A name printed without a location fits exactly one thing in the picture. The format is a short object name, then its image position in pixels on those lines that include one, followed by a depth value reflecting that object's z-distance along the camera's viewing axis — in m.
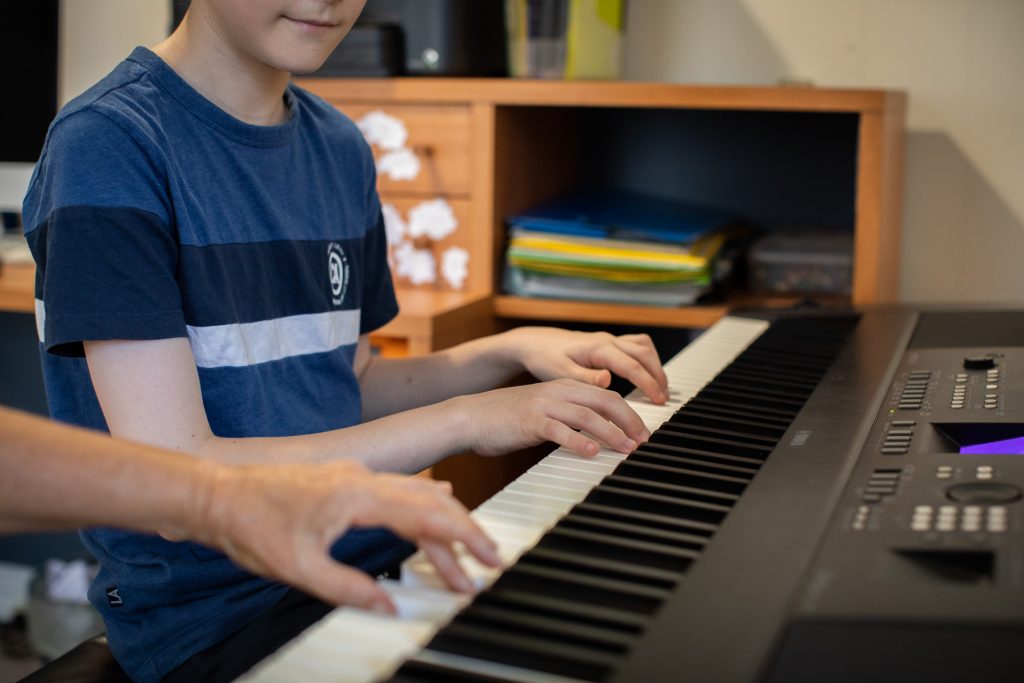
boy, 0.96
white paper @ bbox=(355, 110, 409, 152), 1.89
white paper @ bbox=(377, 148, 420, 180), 1.90
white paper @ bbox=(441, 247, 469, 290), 1.89
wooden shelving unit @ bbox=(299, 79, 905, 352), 1.74
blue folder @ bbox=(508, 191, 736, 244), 1.84
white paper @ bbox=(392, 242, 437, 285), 1.91
